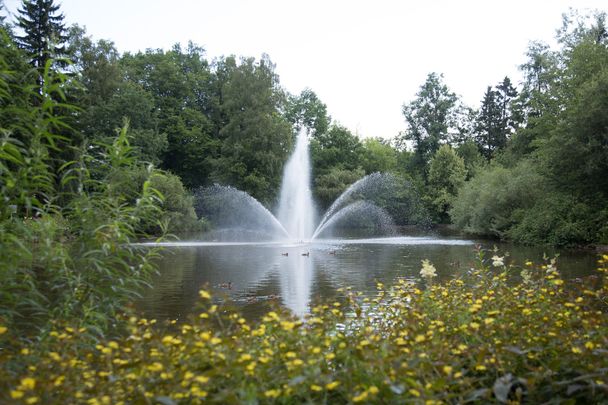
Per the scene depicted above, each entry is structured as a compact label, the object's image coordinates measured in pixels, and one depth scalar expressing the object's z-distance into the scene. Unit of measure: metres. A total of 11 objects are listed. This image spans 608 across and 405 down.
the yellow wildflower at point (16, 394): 2.63
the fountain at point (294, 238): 15.17
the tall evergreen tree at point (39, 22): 33.91
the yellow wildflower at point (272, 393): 2.88
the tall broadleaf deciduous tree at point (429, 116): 61.66
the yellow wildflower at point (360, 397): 2.81
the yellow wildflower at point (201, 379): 2.79
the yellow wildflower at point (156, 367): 3.01
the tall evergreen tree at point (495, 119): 61.06
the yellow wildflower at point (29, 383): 2.67
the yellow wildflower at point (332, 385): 2.93
